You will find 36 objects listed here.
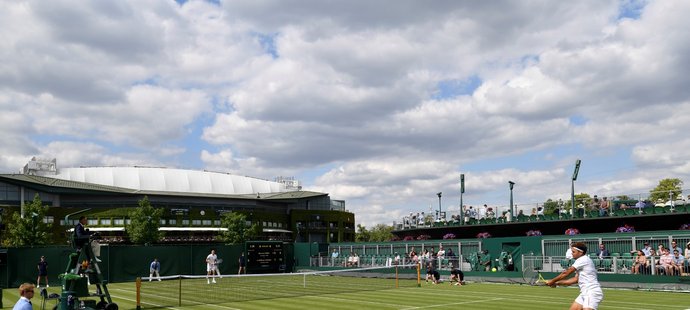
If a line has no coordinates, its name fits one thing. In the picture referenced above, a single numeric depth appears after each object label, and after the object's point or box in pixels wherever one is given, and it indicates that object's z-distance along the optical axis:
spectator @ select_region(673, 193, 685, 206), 41.84
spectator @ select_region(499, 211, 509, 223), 53.59
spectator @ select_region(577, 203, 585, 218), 47.47
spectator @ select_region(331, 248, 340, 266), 50.78
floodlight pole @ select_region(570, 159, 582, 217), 47.18
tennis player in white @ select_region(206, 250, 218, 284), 36.97
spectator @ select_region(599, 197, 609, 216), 45.62
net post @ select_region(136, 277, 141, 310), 21.00
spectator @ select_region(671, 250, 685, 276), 27.70
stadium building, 99.12
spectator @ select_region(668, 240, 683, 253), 28.89
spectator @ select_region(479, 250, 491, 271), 37.69
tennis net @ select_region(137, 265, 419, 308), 24.94
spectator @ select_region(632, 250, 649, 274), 29.31
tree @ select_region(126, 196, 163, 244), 79.94
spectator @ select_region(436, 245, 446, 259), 40.53
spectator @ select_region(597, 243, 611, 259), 31.90
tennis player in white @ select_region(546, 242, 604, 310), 10.63
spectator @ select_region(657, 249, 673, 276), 28.11
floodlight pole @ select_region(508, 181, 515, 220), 54.38
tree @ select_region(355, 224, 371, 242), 172.75
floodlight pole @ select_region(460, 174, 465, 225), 57.12
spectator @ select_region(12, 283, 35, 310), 9.41
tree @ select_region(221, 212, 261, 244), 90.31
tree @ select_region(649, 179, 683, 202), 89.32
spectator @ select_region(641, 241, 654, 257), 29.51
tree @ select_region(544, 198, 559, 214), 50.06
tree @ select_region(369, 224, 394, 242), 164.96
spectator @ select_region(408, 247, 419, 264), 41.00
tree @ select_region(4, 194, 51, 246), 70.31
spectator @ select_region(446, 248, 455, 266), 40.06
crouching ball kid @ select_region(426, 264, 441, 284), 33.25
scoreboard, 46.62
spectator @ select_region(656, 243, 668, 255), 28.84
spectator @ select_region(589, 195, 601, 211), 46.56
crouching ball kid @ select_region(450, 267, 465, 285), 32.75
